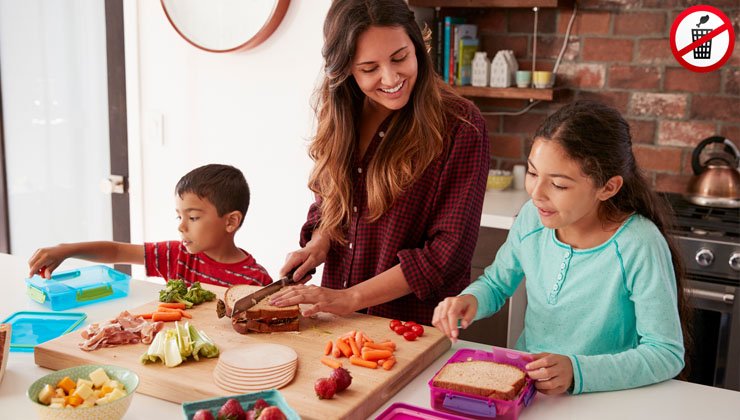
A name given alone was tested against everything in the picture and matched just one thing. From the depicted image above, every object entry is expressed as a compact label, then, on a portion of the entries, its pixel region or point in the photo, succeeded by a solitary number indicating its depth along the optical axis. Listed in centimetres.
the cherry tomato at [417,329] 161
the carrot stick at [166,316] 167
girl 143
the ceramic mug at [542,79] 304
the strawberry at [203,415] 112
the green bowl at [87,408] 120
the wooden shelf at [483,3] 292
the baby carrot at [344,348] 150
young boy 206
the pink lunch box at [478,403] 130
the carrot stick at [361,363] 144
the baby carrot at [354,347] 149
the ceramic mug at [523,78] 308
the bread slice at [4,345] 143
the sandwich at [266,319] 163
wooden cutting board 133
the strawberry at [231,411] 115
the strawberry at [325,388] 130
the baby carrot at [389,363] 144
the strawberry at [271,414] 112
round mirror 293
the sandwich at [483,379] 131
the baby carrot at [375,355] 147
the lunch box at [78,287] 189
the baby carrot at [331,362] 144
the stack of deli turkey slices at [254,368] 136
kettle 277
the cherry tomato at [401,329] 163
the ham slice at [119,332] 155
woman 177
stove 250
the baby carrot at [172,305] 174
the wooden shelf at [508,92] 301
